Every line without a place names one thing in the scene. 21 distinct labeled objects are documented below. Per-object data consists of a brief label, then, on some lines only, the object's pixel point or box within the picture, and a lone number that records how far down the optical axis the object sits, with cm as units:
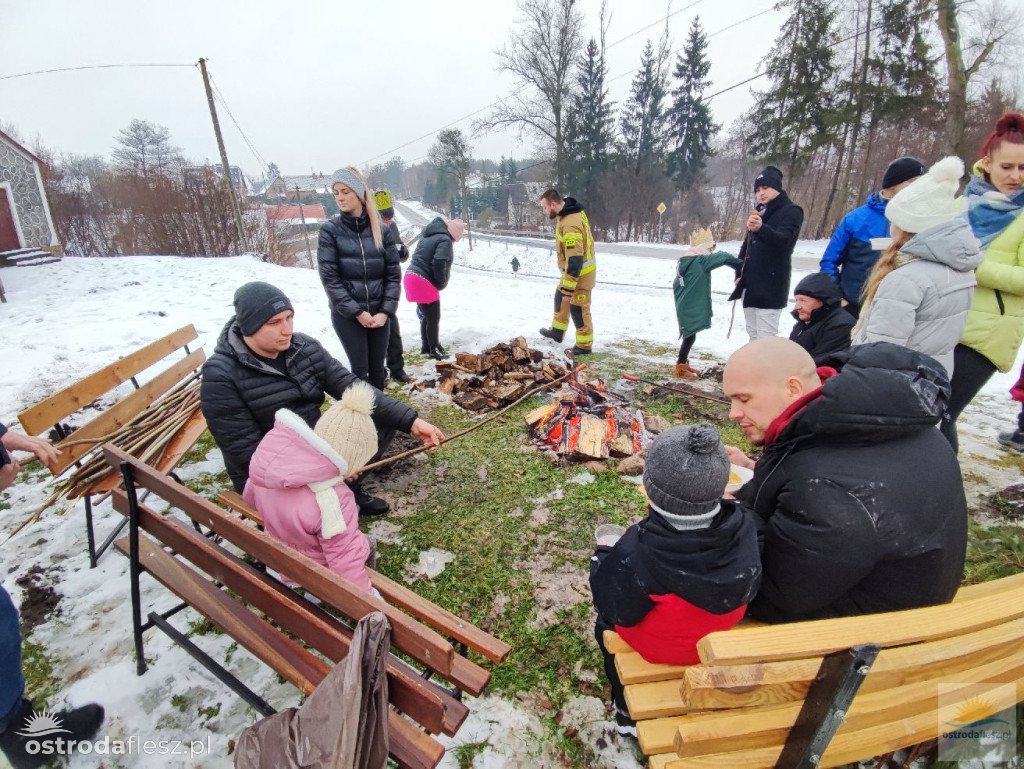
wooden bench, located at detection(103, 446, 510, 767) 148
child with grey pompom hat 134
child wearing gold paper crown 546
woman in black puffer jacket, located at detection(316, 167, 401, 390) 409
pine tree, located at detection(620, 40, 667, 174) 3025
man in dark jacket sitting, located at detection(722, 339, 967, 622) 133
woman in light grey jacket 250
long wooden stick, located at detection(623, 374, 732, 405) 485
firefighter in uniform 609
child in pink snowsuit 201
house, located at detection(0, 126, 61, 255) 1232
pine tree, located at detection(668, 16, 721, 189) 2959
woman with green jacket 290
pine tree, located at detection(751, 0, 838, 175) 1955
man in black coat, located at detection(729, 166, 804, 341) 460
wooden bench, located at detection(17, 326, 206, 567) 301
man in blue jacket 374
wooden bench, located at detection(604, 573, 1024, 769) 114
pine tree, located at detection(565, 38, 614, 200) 2897
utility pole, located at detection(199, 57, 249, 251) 1564
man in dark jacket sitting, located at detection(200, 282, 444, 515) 255
